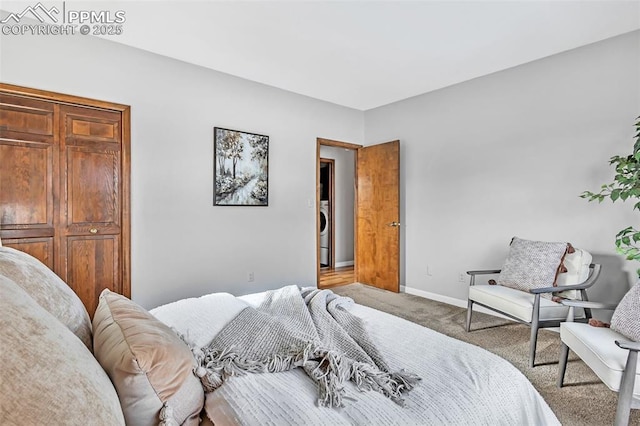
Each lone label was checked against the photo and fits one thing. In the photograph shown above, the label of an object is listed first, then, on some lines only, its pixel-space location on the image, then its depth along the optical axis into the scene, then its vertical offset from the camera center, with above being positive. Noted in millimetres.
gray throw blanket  1105 -560
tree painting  3742 +487
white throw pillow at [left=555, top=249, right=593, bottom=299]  2688 -502
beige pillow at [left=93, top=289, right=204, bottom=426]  841 -427
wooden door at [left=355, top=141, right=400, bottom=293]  4582 -98
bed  554 -469
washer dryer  6660 -404
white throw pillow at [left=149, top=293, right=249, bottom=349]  1469 -554
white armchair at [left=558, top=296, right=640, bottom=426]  1553 -772
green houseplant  2379 +205
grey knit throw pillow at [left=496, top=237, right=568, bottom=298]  2766 -483
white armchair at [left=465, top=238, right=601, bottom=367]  2488 -717
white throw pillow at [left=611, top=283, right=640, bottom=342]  1803 -608
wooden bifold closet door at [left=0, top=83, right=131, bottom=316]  2654 +202
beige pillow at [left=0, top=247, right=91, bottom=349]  986 -257
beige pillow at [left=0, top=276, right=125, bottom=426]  495 -284
